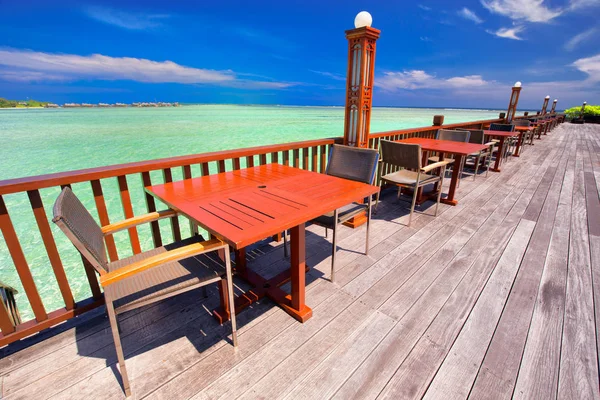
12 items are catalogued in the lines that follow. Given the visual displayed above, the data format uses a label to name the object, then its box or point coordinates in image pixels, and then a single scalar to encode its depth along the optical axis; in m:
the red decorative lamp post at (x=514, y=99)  7.78
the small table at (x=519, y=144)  6.84
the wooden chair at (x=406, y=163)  2.87
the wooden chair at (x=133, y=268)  1.01
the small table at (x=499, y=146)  5.34
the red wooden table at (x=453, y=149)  3.38
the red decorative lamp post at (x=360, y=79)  2.60
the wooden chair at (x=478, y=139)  4.78
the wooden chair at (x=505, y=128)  5.93
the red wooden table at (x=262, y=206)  1.19
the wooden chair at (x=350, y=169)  2.02
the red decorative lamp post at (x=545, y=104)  16.88
